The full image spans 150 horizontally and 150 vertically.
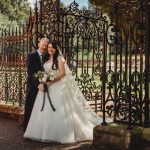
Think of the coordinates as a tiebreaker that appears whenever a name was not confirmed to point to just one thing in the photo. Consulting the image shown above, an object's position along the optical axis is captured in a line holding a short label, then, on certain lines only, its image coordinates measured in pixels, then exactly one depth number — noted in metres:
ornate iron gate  7.04
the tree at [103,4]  10.61
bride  8.21
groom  8.87
